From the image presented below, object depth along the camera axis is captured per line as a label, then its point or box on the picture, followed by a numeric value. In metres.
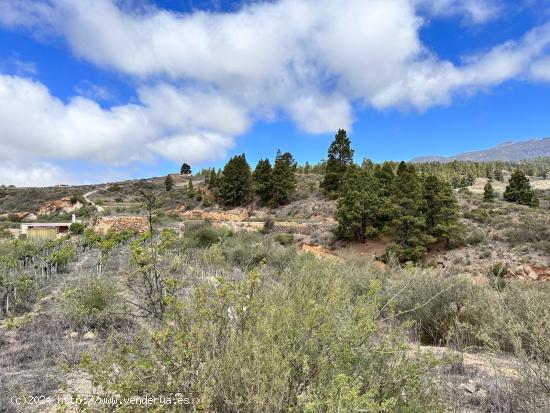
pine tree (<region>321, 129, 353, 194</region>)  41.62
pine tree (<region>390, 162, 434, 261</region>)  23.12
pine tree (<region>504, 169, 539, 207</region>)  39.53
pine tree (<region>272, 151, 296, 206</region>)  42.34
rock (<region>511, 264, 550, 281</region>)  19.24
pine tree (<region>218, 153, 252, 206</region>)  44.44
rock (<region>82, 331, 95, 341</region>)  5.67
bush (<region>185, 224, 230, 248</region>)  16.95
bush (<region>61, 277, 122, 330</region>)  6.14
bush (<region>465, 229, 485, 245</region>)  23.70
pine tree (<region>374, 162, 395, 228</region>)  26.81
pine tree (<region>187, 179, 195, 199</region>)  49.19
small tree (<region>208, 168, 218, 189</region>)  48.98
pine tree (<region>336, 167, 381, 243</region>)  27.30
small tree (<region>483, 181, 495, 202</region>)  34.45
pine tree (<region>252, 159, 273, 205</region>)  43.34
